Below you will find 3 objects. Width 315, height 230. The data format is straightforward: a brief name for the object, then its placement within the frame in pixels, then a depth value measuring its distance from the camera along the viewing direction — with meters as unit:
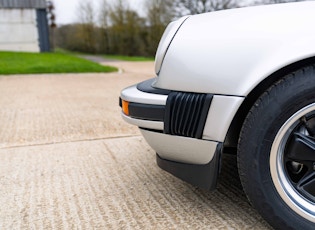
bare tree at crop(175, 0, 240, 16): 22.10
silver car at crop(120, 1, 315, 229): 1.41
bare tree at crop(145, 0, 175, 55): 25.72
